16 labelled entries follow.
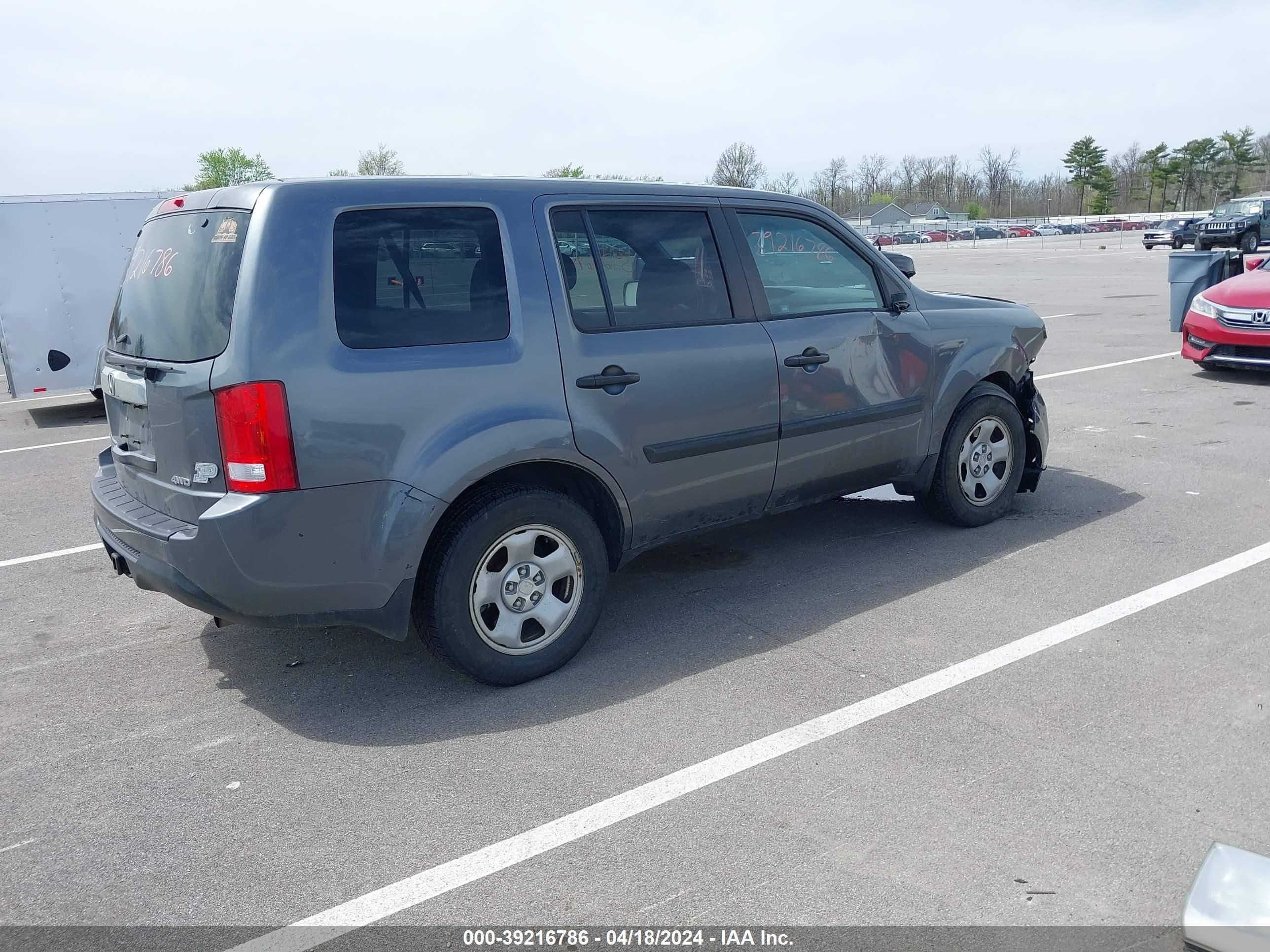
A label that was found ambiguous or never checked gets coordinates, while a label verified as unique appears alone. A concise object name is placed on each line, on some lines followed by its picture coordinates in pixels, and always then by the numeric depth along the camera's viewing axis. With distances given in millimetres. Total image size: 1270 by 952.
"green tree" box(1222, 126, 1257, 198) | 106750
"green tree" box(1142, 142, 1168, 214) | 111438
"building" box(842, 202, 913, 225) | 107375
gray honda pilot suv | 3576
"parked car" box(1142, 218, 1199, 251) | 41875
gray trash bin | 12898
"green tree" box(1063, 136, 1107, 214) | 115000
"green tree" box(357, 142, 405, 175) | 77312
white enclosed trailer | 11523
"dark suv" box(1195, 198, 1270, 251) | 37500
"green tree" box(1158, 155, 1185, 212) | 110125
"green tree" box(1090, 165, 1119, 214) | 111500
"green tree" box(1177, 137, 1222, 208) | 108875
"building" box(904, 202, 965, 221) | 113438
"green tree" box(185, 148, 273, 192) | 100562
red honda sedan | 10062
